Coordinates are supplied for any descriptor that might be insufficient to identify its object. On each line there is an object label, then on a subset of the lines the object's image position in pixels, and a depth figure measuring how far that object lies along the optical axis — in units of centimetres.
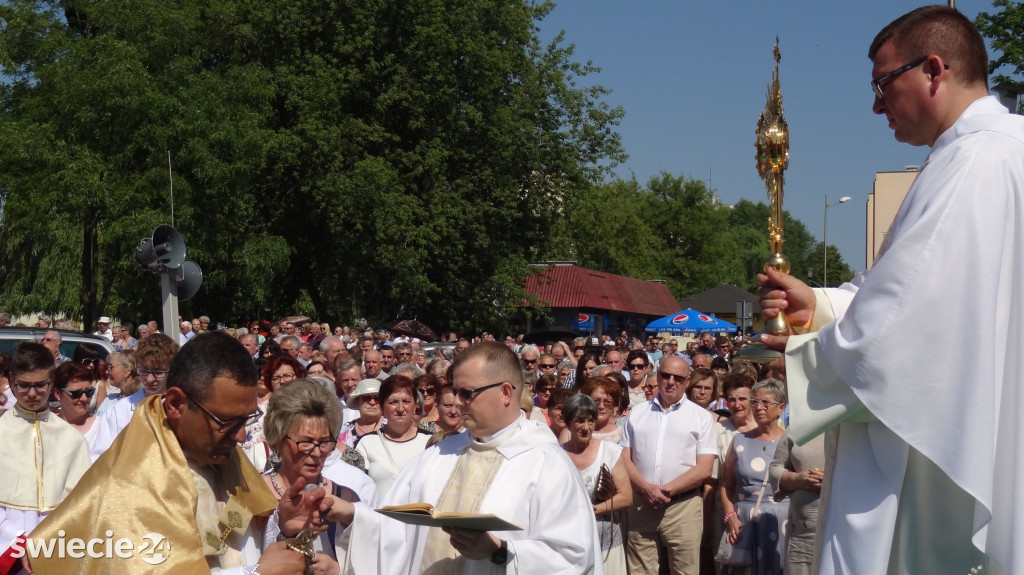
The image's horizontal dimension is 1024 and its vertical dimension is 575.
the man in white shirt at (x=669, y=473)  878
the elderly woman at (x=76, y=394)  745
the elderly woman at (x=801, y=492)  740
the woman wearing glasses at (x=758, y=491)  821
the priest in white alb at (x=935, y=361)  286
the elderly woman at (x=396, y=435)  704
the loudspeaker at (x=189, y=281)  1130
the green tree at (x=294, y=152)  2433
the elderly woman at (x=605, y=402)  901
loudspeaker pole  1025
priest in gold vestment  295
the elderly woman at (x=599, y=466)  765
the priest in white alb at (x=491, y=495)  420
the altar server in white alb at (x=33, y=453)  543
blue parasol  3425
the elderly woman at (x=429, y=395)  925
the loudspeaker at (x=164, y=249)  1051
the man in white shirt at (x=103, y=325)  2202
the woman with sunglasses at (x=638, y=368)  1267
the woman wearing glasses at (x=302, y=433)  468
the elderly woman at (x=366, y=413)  795
